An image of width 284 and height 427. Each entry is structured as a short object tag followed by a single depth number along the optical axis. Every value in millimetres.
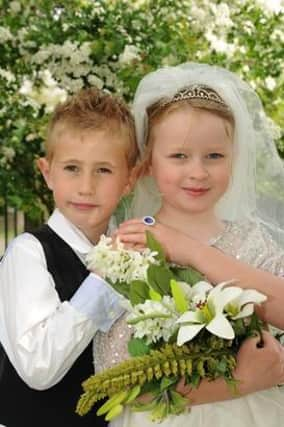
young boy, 2393
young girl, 2502
